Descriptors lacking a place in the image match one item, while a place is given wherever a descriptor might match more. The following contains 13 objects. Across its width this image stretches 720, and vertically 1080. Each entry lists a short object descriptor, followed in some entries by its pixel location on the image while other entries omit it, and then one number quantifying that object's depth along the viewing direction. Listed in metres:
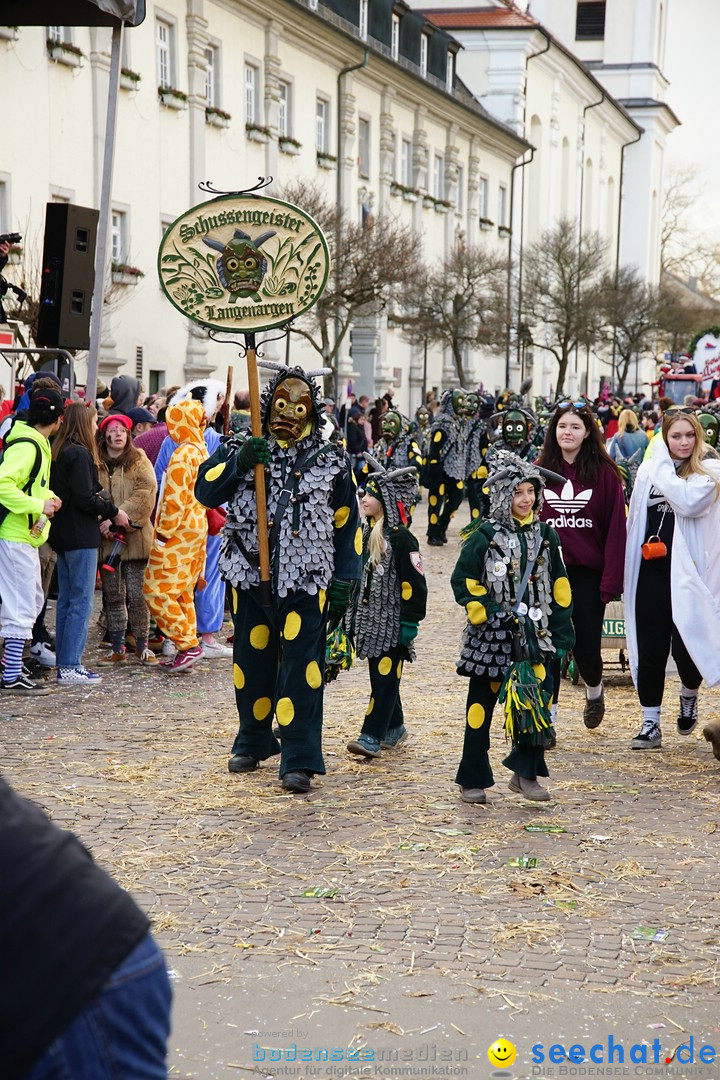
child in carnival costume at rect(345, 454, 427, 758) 7.72
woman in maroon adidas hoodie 7.89
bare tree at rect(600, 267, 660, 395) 53.28
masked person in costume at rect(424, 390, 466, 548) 19.81
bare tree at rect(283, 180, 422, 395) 29.41
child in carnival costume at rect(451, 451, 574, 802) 6.71
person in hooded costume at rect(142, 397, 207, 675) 10.35
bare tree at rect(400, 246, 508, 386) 39.41
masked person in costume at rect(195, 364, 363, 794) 6.98
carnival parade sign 7.54
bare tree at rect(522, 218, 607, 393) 49.03
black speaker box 13.30
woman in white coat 7.75
